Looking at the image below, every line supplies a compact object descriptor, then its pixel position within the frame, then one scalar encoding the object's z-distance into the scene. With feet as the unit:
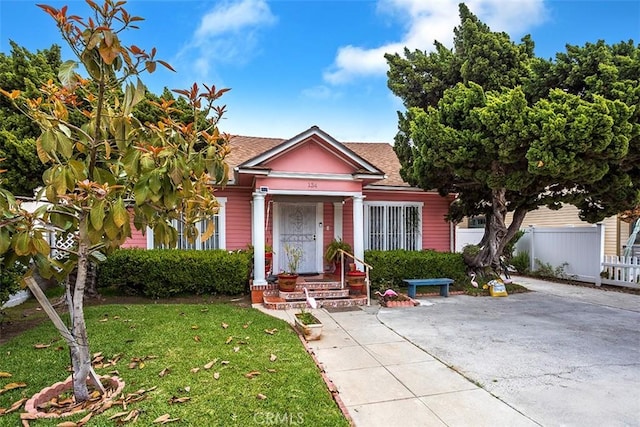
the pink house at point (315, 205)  29.37
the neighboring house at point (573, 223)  46.70
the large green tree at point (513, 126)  24.41
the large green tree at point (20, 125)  22.03
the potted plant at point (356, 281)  29.89
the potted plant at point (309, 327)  18.92
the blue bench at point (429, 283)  30.50
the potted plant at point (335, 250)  32.35
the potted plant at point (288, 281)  28.25
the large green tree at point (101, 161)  8.65
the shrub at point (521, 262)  45.32
